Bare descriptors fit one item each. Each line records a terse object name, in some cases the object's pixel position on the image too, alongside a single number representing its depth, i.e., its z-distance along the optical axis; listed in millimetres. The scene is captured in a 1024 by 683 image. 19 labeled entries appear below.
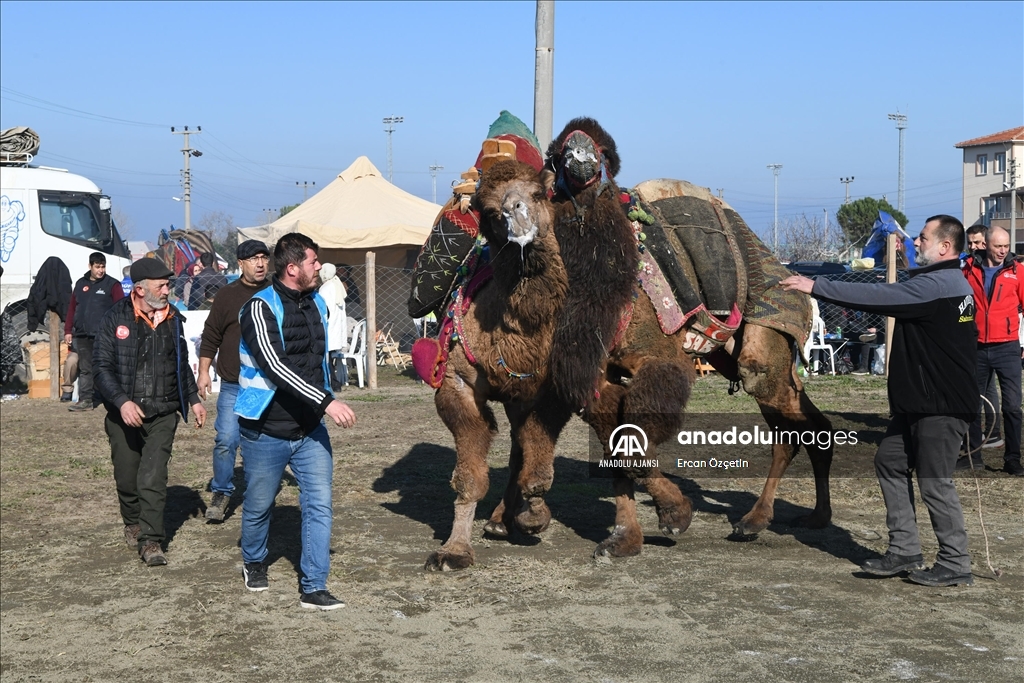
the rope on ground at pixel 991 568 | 6057
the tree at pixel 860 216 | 41900
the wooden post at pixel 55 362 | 15422
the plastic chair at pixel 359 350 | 16250
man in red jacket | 9250
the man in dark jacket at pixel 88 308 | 14133
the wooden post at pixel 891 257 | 14992
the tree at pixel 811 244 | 33156
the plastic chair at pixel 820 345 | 17141
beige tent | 20359
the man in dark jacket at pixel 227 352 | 7789
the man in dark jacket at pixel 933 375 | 5801
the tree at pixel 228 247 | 58469
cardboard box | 15587
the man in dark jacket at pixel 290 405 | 5652
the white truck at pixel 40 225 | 18266
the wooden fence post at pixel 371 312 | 15469
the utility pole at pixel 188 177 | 57069
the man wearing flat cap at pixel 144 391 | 6750
